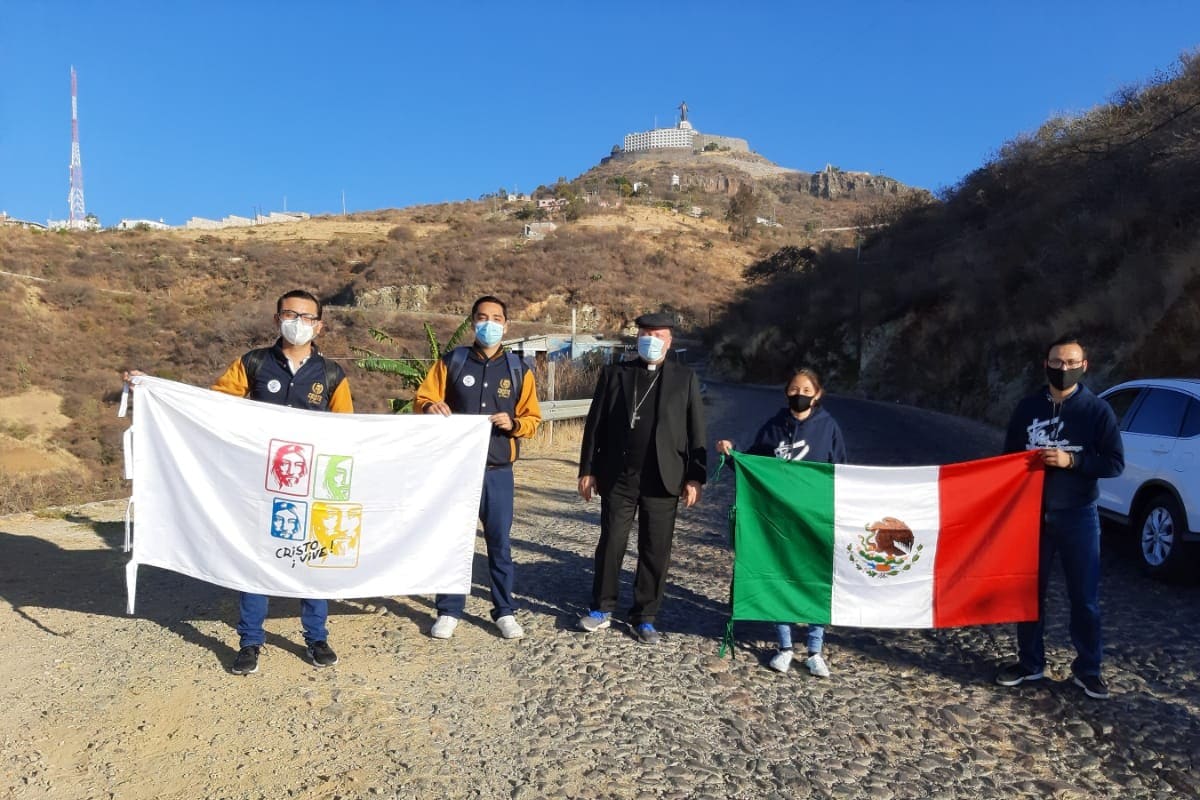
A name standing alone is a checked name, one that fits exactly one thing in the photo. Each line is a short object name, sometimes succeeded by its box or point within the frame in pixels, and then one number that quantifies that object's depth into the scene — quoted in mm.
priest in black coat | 5246
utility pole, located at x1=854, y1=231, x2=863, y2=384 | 36906
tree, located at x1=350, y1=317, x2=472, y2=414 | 11523
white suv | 6582
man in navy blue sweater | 4414
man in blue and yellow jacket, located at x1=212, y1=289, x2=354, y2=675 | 4688
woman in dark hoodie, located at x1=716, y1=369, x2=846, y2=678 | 4969
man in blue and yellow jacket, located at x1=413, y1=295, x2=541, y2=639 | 5270
